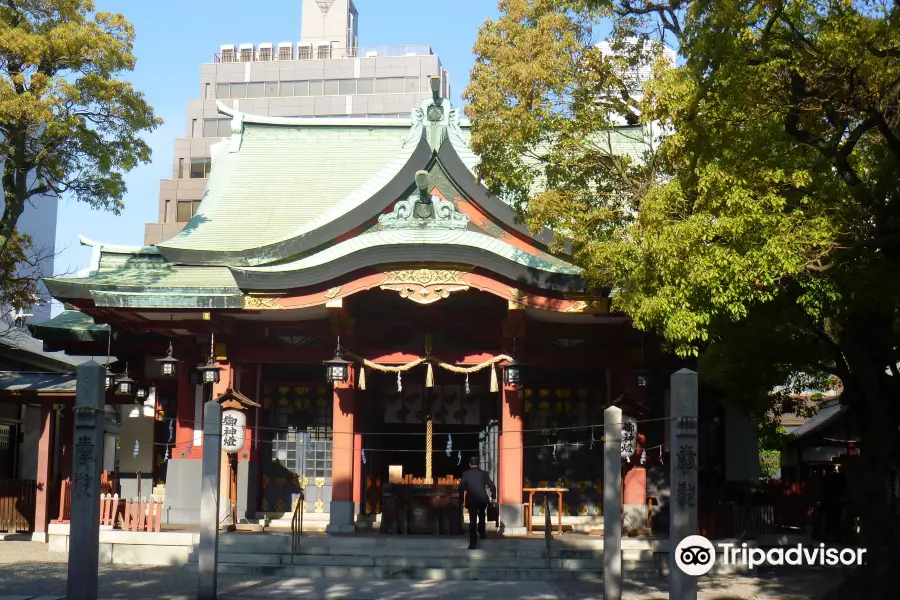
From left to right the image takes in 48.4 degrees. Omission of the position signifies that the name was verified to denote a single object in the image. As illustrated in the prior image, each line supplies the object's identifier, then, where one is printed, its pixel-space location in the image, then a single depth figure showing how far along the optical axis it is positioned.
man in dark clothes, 15.93
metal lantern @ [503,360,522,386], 17.81
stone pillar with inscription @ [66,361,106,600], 11.74
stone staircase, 15.65
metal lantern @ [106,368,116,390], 20.08
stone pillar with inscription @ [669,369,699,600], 10.90
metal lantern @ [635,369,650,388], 17.83
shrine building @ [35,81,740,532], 17.38
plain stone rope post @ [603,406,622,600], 12.72
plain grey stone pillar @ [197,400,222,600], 13.08
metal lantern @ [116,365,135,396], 19.31
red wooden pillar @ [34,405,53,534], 19.06
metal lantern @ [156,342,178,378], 18.23
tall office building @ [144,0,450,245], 70.25
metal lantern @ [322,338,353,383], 17.73
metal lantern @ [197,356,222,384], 18.06
